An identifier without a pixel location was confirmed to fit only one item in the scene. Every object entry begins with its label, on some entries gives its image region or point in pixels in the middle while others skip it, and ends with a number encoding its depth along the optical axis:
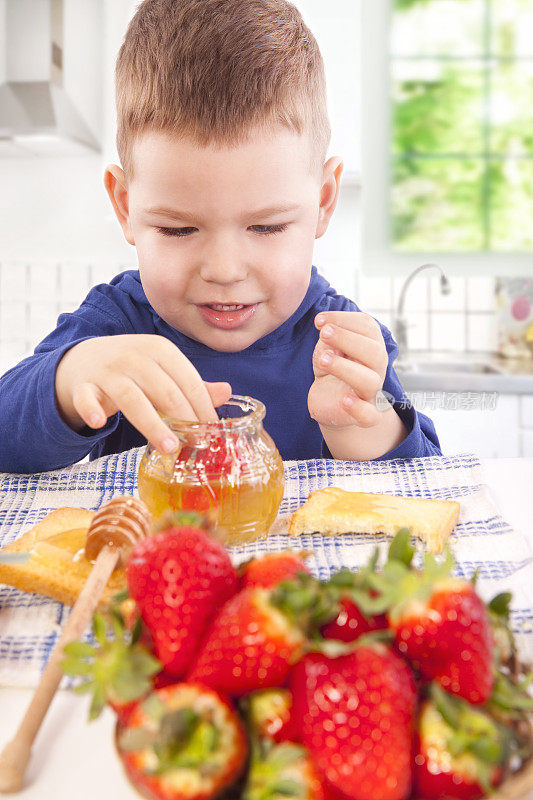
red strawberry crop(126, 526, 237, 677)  0.42
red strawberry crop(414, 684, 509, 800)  0.35
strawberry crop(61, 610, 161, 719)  0.38
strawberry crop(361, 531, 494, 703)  0.39
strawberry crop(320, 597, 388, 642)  0.42
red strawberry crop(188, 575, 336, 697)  0.39
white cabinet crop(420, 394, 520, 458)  2.42
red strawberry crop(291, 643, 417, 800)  0.35
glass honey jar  0.77
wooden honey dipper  0.44
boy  0.90
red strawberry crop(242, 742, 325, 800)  0.34
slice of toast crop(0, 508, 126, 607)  0.67
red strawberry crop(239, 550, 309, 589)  0.44
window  3.13
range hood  2.58
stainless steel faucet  2.83
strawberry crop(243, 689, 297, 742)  0.38
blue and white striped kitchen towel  0.62
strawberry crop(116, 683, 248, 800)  0.34
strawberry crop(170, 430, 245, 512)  0.77
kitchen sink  2.84
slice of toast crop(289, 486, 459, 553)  0.78
